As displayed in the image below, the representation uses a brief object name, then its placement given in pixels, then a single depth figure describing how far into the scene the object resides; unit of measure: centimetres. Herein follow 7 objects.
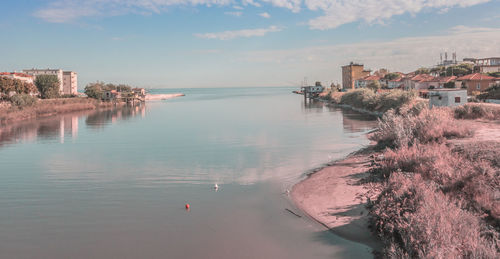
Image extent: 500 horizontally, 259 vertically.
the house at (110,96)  8865
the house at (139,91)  11912
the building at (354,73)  10925
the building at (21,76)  7649
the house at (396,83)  7738
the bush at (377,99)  4044
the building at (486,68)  7379
